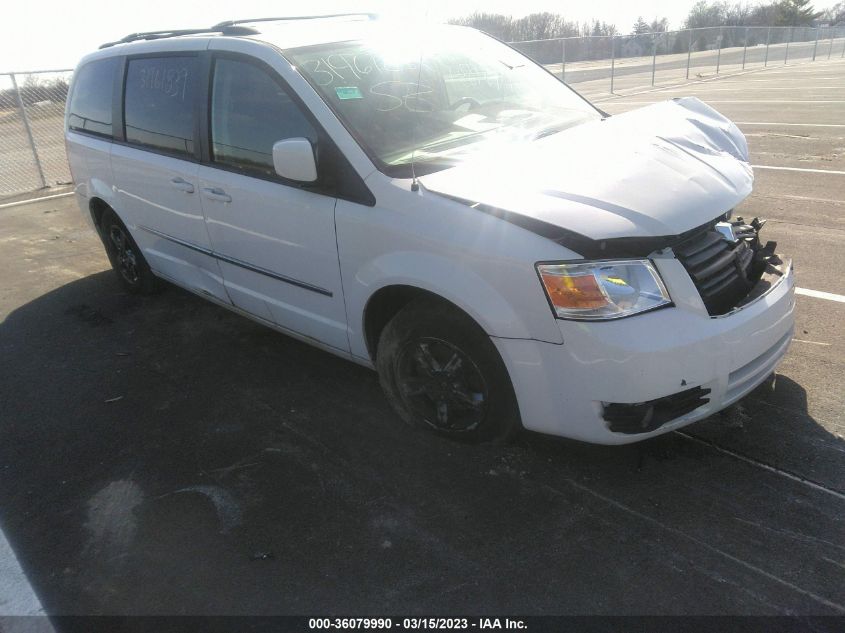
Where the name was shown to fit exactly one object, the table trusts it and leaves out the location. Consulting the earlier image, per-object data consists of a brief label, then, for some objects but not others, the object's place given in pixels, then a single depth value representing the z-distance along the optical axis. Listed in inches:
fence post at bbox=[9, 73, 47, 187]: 437.4
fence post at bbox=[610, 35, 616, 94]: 795.8
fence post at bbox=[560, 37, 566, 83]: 789.9
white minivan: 99.0
